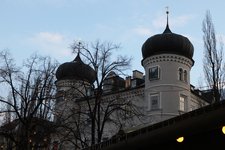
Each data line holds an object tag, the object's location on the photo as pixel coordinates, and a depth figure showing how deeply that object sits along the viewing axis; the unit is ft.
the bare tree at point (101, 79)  83.56
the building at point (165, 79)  122.93
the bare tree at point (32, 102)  78.23
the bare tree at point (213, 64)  78.74
